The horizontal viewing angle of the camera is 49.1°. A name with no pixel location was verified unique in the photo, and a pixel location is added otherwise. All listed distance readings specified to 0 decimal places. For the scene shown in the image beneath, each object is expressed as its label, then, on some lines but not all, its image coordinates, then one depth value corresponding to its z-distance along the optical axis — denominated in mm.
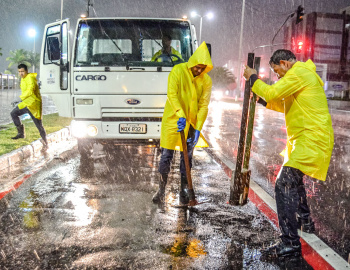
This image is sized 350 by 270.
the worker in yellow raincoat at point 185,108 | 4410
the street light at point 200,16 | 44281
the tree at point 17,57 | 76356
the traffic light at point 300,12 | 22406
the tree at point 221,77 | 101544
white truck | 6707
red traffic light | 26141
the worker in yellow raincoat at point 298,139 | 3303
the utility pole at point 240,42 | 38344
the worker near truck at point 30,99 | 8164
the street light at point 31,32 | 60150
